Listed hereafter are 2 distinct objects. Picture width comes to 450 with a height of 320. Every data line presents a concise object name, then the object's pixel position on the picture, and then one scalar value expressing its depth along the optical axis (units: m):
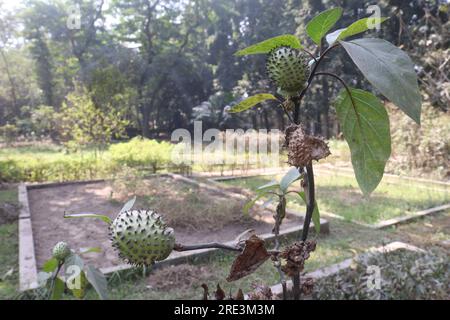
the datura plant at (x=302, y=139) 0.41
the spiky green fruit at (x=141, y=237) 0.47
